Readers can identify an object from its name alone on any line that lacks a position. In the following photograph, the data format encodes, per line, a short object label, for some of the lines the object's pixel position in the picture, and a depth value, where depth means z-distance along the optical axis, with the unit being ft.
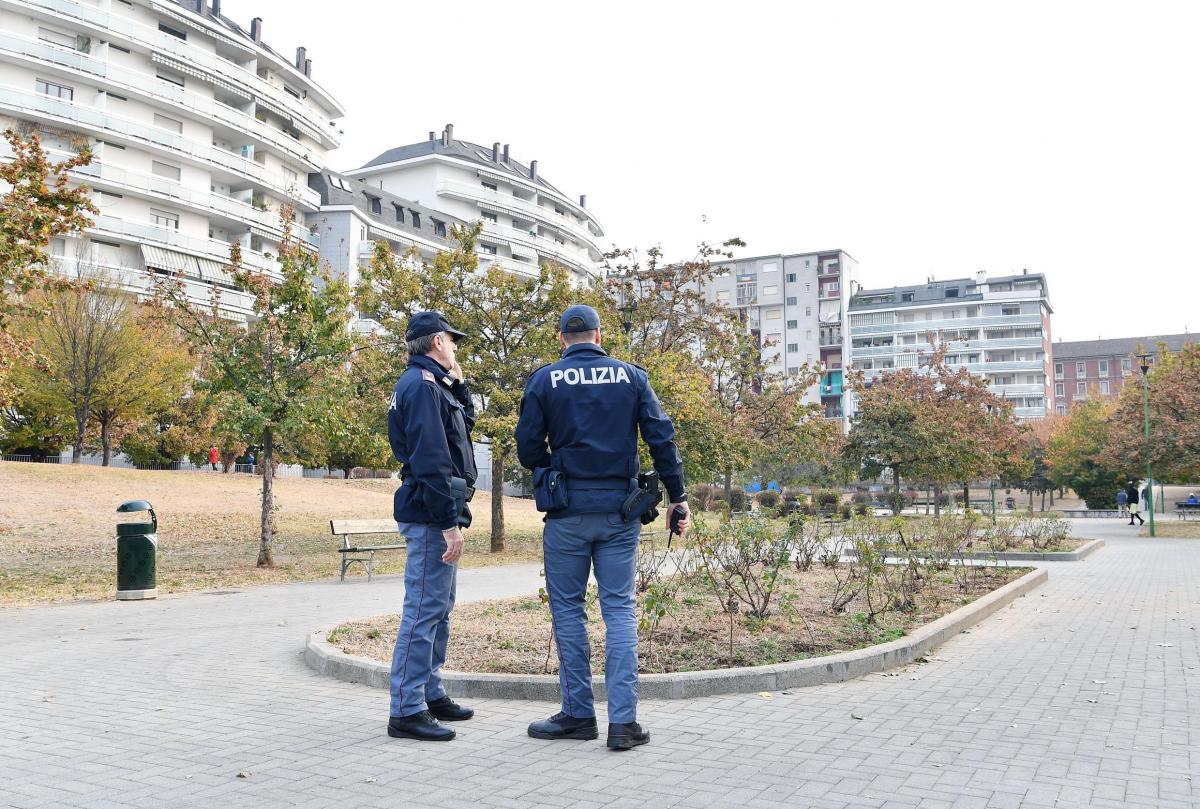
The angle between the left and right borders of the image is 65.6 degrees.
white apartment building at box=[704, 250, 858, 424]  333.21
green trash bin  38.78
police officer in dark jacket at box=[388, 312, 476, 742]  15.80
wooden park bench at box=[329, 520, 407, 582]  47.43
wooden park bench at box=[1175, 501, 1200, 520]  129.18
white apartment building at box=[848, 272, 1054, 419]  347.97
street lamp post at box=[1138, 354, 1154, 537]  93.45
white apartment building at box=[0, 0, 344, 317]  134.72
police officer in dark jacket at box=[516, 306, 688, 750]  15.40
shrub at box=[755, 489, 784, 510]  134.92
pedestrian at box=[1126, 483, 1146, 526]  115.24
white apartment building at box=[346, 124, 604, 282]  231.50
